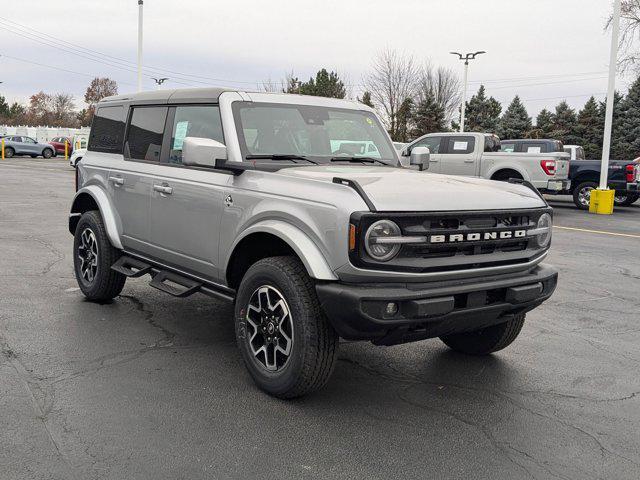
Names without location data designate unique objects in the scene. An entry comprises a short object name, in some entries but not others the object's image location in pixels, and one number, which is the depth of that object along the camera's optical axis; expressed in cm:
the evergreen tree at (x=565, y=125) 5175
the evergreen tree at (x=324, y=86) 5131
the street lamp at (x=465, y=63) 3869
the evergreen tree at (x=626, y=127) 4659
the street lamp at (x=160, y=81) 4090
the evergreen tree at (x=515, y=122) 5438
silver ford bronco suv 346
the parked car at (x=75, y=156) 3105
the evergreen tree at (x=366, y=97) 5013
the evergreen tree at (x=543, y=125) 5262
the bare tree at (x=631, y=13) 3722
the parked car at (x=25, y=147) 4438
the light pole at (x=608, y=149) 1730
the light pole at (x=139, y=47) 2935
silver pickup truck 1609
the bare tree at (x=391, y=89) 5106
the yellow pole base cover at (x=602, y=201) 1728
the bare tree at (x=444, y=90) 5431
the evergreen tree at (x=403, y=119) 4941
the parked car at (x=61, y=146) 4912
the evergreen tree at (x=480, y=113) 5606
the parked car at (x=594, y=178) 1809
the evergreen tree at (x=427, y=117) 5062
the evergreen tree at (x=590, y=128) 5041
